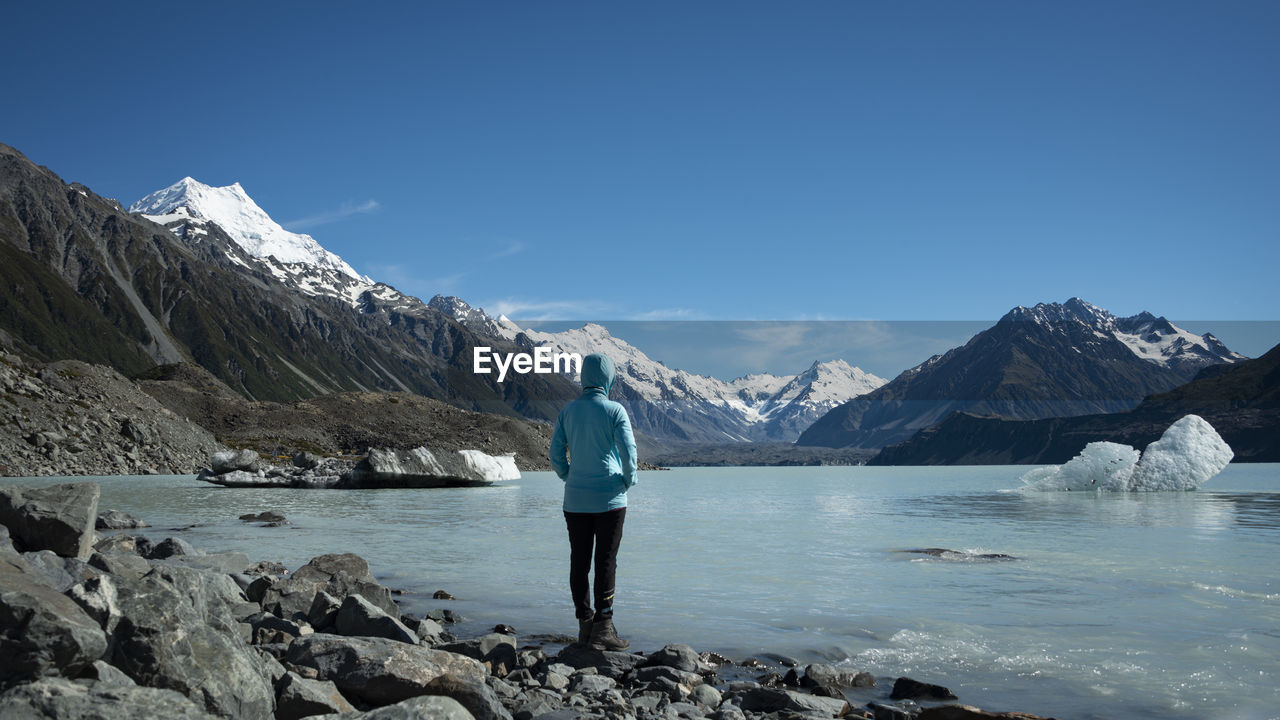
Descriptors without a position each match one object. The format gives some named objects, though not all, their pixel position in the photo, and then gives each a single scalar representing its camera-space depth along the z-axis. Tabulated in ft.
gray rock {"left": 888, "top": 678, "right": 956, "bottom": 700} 28.73
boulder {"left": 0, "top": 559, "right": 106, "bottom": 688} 16.96
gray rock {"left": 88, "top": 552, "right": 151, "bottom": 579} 34.12
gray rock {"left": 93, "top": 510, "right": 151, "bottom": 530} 89.71
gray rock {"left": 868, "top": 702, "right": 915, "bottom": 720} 25.66
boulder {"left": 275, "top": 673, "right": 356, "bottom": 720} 21.08
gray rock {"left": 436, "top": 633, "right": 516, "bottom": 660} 32.24
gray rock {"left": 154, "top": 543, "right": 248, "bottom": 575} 51.47
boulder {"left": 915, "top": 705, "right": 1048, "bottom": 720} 23.21
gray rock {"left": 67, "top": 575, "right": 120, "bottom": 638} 19.45
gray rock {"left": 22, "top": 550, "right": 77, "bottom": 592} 23.59
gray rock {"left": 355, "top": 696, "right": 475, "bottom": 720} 17.89
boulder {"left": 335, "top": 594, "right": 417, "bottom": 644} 31.99
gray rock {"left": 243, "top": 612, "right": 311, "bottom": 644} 32.14
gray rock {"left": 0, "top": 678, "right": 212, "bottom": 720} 15.55
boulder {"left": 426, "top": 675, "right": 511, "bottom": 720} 22.76
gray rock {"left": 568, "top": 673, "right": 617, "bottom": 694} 28.78
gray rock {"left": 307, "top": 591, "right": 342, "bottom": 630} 35.65
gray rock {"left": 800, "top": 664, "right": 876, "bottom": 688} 30.22
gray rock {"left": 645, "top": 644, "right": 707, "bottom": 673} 31.30
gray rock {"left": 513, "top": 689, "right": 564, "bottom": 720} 24.82
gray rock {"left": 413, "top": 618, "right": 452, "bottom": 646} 34.91
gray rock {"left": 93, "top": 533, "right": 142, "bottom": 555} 55.38
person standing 33.68
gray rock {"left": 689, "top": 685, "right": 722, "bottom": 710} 27.80
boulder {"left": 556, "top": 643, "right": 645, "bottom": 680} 31.78
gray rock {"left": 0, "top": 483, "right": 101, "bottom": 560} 35.68
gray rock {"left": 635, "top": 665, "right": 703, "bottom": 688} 29.78
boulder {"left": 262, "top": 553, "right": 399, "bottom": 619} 40.45
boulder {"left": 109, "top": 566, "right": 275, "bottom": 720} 18.94
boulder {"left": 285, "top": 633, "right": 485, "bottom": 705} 24.64
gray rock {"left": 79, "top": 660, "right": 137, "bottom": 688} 17.34
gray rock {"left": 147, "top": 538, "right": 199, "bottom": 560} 58.08
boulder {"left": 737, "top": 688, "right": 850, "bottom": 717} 26.78
